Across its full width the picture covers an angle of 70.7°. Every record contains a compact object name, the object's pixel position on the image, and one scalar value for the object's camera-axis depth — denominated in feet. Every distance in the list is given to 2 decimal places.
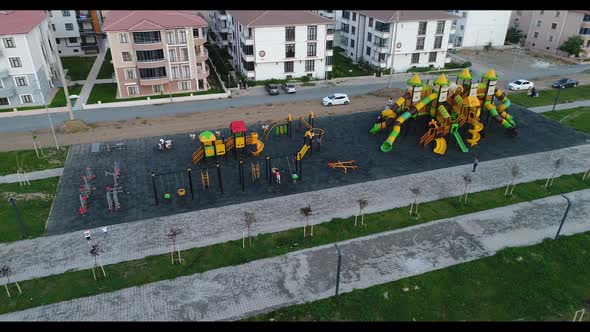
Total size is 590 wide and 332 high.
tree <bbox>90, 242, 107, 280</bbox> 73.31
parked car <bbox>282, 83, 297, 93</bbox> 165.07
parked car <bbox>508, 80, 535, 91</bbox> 168.86
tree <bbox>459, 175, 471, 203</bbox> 95.29
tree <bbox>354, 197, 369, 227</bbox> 86.84
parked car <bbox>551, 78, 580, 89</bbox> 170.54
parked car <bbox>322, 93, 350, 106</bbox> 153.48
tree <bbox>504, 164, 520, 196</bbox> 98.99
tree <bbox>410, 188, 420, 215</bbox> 91.80
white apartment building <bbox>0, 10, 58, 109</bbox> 138.62
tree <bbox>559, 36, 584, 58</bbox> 205.05
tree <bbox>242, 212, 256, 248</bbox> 82.53
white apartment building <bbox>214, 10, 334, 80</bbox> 167.22
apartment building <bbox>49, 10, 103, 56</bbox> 202.18
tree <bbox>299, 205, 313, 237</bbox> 84.17
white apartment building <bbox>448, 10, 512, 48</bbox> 225.35
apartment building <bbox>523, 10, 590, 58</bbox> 206.90
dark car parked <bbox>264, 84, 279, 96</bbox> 163.32
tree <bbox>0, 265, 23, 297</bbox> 69.31
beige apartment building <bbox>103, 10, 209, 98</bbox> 146.82
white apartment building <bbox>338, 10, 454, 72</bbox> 182.80
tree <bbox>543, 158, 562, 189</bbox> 101.94
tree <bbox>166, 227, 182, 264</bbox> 78.09
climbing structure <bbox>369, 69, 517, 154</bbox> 119.55
